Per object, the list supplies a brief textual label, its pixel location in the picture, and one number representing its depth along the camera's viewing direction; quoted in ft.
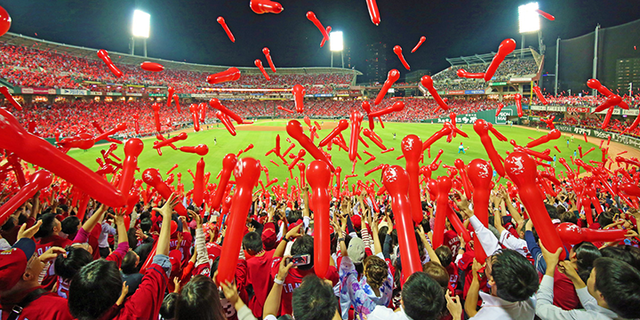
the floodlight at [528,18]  158.24
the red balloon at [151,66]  25.07
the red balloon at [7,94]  16.23
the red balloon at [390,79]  23.33
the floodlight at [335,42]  207.19
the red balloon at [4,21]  5.45
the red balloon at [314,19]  26.11
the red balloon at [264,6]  16.07
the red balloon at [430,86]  21.44
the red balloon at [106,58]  28.46
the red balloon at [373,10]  19.10
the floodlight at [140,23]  146.47
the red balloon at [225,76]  22.28
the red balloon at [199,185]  12.36
